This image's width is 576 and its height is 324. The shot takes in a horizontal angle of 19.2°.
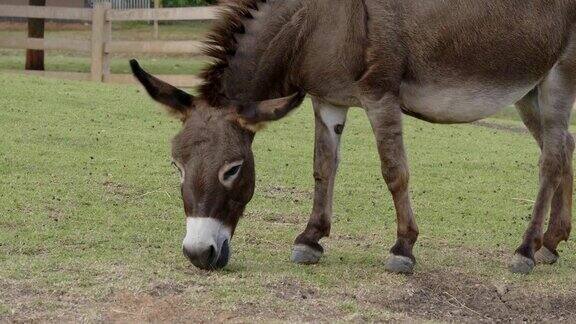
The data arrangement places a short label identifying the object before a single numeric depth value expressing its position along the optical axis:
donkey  10.15
